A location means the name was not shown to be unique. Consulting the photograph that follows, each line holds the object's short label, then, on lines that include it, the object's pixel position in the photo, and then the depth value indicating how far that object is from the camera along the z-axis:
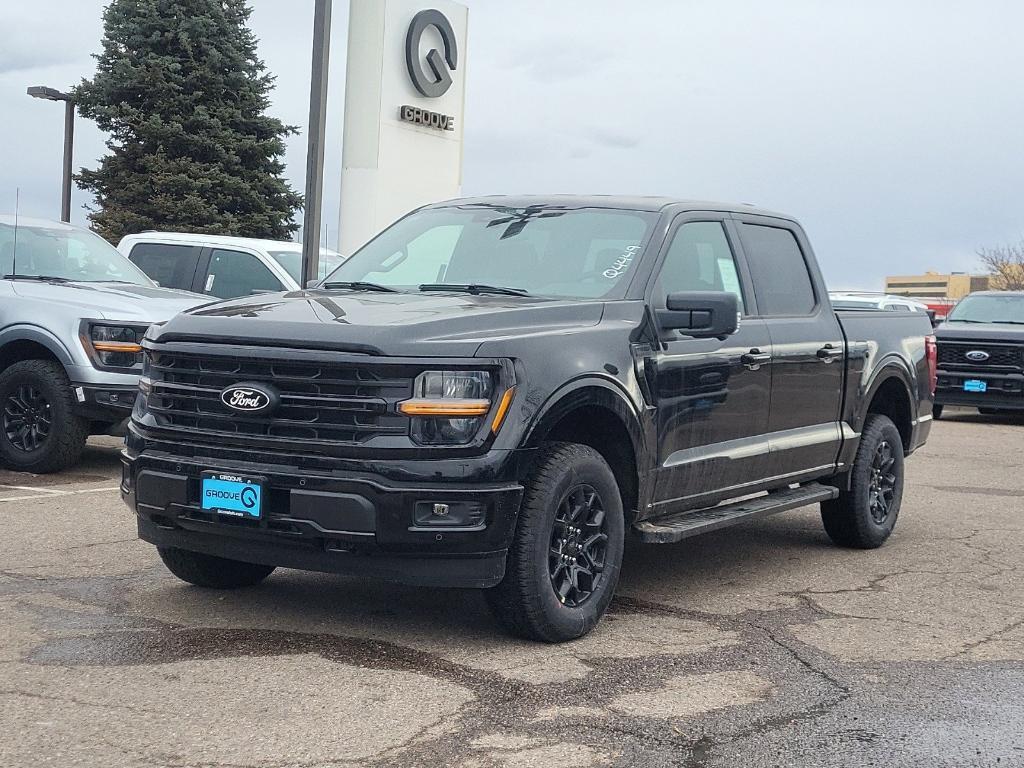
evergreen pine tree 38.75
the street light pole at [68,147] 31.39
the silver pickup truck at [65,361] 9.74
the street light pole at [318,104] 14.41
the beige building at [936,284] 110.62
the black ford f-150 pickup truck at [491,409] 5.09
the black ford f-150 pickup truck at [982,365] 18.12
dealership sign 21.11
